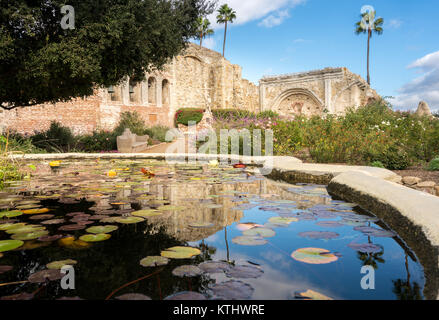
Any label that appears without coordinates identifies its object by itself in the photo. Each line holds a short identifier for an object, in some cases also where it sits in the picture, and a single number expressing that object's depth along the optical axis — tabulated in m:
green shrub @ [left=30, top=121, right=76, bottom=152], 11.54
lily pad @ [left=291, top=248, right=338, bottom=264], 1.21
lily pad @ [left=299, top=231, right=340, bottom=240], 1.51
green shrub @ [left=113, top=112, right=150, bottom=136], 13.69
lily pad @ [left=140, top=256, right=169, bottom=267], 1.17
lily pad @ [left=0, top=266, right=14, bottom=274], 1.12
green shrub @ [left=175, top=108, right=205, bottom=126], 19.04
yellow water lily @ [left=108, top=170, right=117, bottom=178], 3.57
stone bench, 10.99
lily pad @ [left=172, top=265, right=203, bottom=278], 1.08
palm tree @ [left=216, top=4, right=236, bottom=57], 28.17
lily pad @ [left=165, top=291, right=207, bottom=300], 0.93
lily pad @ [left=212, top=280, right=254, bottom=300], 0.94
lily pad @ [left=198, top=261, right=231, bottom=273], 1.13
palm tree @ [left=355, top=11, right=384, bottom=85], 25.56
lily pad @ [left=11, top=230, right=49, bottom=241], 1.49
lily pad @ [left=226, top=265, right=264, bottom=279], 1.08
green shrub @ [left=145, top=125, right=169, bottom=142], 14.77
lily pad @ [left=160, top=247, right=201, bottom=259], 1.24
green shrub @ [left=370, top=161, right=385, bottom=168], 4.85
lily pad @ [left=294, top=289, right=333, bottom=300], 0.94
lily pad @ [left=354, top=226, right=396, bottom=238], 1.55
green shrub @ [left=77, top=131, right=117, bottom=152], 12.04
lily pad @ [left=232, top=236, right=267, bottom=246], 1.44
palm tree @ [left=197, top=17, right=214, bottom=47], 27.65
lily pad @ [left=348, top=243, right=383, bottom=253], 1.34
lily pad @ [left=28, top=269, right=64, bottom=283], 1.04
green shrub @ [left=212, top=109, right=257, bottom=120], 19.48
